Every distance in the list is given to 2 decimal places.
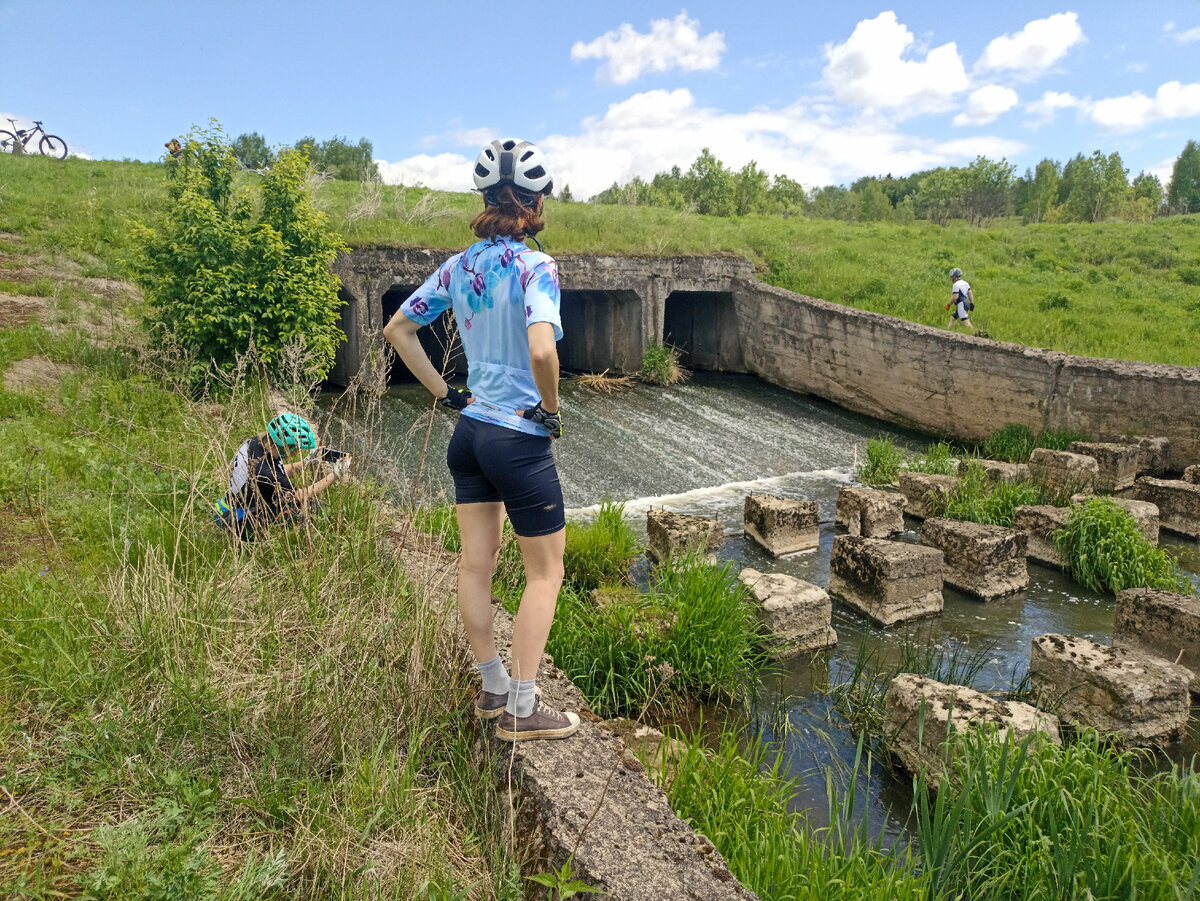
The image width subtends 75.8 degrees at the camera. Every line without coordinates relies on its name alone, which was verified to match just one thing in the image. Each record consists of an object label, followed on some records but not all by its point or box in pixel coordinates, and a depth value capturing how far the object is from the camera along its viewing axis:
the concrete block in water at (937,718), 4.15
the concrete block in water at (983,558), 7.29
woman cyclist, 2.69
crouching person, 3.81
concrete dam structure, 11.78
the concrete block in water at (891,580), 6.70
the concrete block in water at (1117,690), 4.78
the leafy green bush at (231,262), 8.93
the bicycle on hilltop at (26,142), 24.11
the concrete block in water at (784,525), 8.40
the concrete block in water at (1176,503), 8.90
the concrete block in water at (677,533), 7.40
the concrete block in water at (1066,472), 9.66
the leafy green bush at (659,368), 17.14
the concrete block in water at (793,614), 5.89
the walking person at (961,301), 14.98
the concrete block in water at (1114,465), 10.49
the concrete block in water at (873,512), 8.86
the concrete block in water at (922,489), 9.35
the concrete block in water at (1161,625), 5.60
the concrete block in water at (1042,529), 8.06
